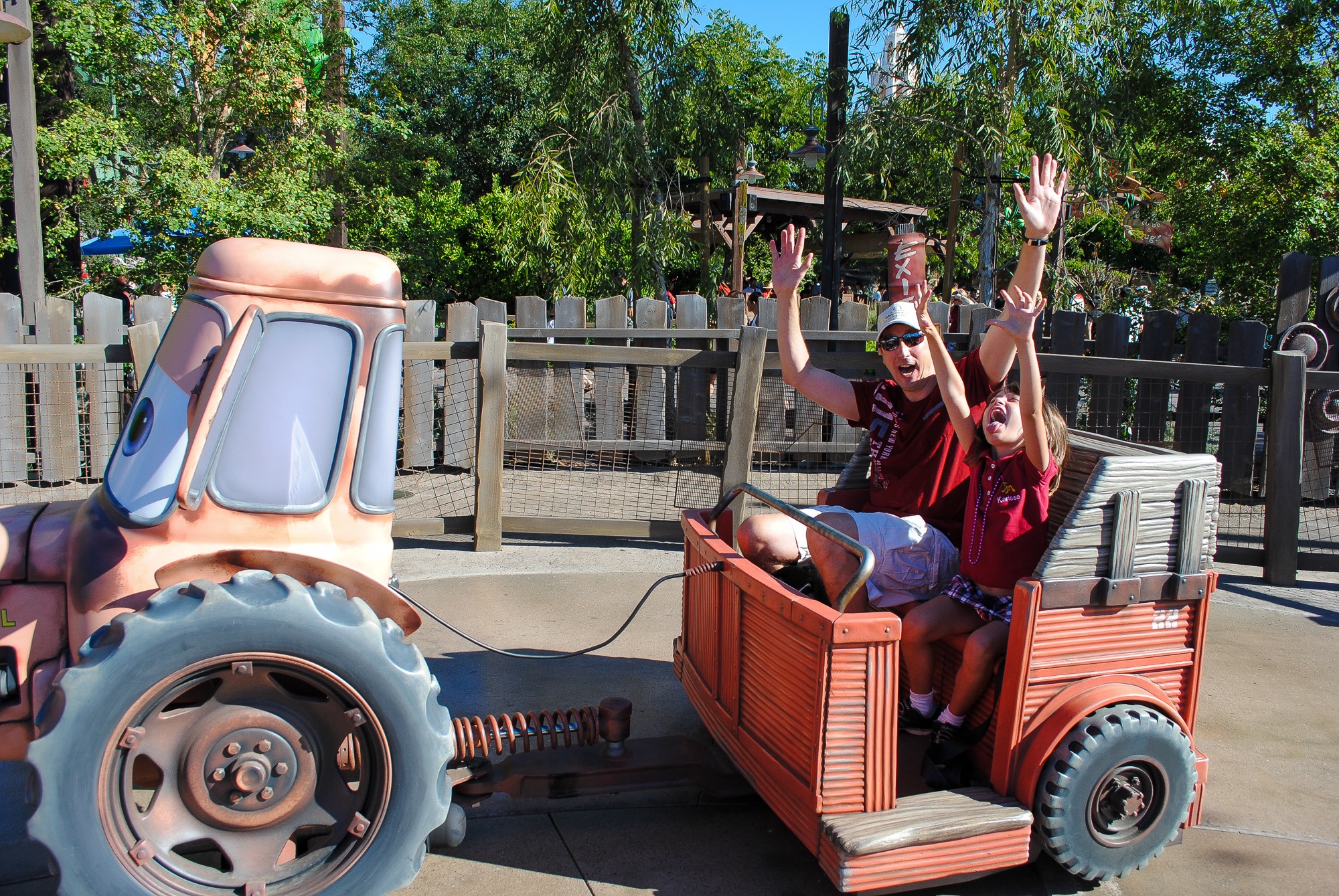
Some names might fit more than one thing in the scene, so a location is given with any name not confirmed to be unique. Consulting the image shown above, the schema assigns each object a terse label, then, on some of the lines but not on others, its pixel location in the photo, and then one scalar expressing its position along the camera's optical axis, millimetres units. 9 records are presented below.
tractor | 2184
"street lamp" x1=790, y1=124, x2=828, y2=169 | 12125
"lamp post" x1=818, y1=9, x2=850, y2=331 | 10852
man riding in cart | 3002
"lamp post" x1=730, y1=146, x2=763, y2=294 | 12914
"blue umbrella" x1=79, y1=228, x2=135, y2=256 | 12529
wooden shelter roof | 15578
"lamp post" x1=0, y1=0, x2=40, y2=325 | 8242
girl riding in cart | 2748
